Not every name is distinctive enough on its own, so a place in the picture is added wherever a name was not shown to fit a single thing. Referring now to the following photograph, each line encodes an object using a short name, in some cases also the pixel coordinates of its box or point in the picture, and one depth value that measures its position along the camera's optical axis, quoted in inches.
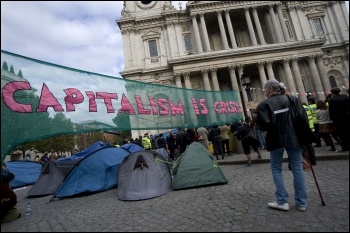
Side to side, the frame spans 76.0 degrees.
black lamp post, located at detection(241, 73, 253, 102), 578.5
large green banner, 163.8
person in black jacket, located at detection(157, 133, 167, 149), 553.9
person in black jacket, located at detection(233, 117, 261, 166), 322.3
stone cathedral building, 1028.5
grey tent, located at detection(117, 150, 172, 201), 218.1
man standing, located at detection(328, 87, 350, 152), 243.6
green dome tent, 229.8
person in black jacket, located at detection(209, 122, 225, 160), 417.1
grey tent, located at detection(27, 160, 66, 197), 309.6
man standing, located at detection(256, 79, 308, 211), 135.3
